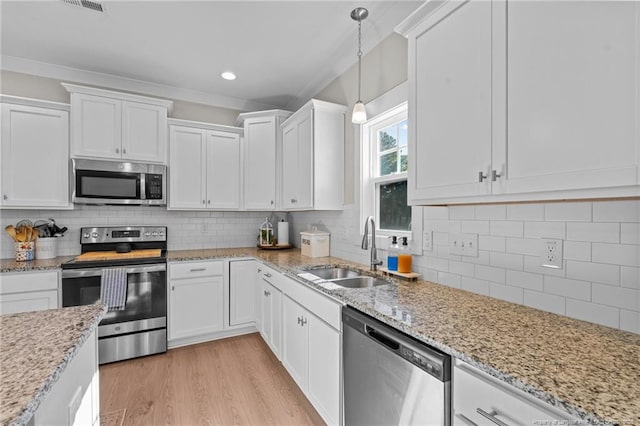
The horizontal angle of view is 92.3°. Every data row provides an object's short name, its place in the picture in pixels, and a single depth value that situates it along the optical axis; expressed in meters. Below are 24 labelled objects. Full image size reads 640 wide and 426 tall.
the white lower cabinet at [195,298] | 2.93
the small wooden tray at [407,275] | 1.93
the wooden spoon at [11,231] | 2.69
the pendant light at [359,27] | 2.09
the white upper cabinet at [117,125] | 2.82
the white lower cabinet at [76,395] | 0.75
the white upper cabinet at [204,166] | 3.27
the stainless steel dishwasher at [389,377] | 1.05
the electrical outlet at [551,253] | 1.29
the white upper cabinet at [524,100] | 0.89
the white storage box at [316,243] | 2.94
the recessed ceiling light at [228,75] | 3.15
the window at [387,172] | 2.30
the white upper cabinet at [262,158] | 3.47
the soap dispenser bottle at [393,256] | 2.08
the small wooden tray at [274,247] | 3.56
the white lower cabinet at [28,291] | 2.35
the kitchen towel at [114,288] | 2.60
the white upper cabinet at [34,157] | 2.63
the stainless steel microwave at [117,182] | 2.84
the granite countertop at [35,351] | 0.63
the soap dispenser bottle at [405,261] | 2.01
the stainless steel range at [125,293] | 2.57
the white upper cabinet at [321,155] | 2.76
